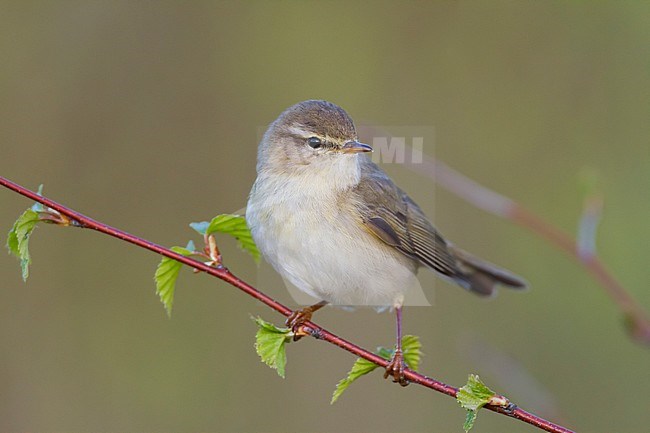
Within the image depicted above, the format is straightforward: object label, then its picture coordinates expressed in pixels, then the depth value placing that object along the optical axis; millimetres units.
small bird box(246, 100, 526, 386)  7000
